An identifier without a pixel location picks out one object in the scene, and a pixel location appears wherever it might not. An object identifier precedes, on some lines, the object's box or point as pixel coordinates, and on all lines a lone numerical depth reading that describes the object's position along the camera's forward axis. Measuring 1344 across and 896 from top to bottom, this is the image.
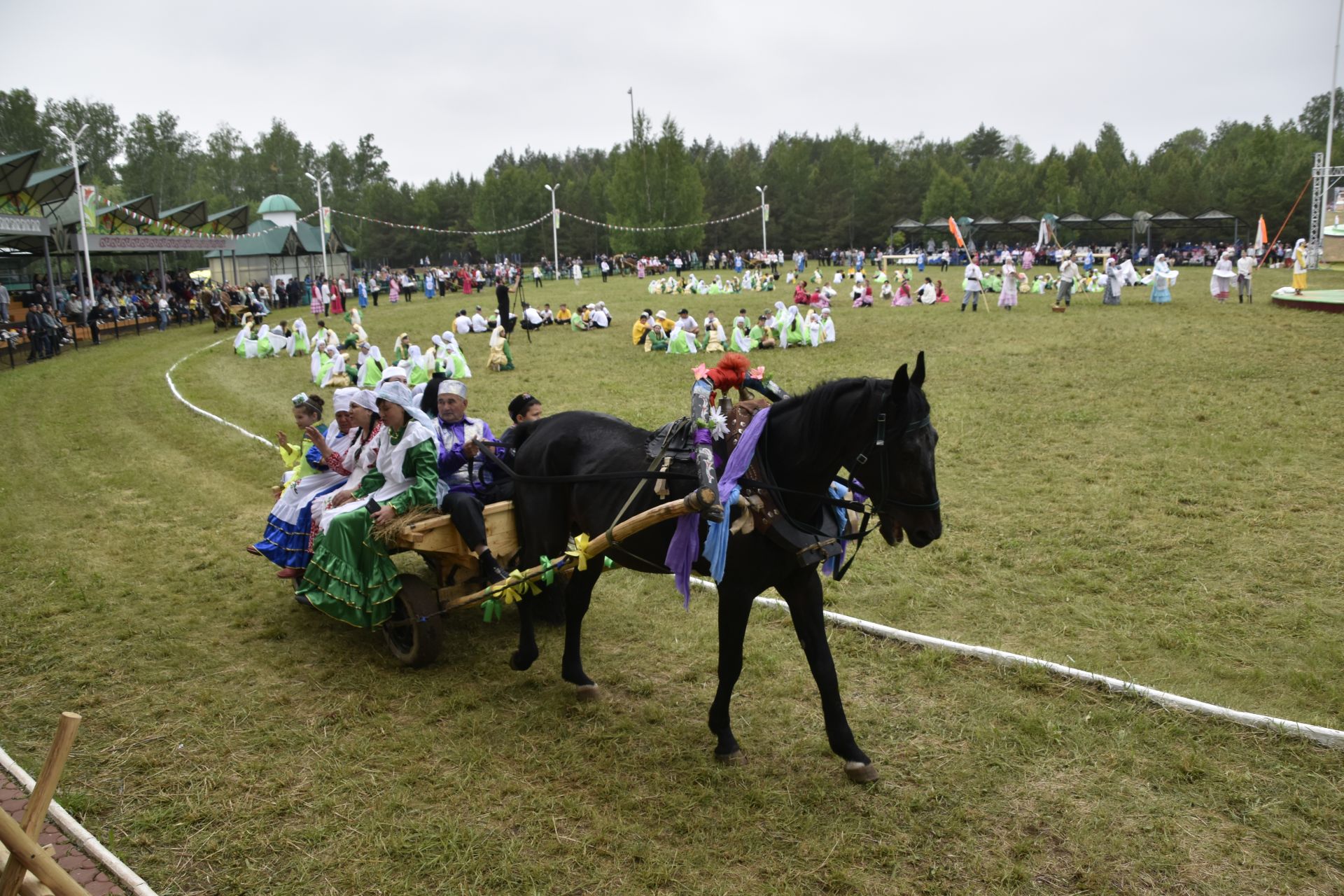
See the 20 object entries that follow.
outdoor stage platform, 23.08
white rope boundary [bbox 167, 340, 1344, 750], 4.95
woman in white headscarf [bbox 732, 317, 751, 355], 22.94
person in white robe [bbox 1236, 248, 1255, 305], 27.11
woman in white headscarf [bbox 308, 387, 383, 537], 6.58
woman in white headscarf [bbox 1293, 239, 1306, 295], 25.98
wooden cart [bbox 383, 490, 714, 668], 6.07
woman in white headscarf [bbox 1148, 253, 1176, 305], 27.50
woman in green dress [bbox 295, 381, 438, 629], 6.21
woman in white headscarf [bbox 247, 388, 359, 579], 6.92
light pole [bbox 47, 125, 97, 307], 28.03
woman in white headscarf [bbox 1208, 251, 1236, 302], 26.81
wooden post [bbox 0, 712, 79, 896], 2.51
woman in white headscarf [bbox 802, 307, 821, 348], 22.84
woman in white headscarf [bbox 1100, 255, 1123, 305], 27.34
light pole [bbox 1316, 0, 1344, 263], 34.97
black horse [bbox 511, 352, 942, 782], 4.51
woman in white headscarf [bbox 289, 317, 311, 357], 26.05
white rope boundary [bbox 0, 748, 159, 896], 4.05
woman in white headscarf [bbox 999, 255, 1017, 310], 28.17
